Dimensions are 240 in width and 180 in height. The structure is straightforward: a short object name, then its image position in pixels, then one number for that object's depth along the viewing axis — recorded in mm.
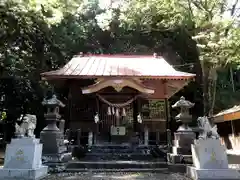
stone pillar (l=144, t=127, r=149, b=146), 13328
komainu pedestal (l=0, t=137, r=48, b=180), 6891
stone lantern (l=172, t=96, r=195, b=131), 10094
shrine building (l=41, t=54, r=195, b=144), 13594
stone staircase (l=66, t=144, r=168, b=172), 9408
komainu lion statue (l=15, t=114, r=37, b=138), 7398
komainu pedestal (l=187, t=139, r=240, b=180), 7027
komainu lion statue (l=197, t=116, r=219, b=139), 7536
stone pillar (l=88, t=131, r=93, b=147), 13167
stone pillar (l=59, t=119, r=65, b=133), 11388
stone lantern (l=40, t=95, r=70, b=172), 9258
